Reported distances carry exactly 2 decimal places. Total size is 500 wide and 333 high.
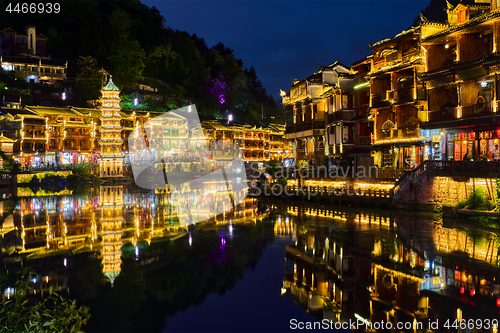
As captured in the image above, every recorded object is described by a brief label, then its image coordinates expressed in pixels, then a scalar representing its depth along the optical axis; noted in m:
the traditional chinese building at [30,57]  87.18
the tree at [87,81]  89.62
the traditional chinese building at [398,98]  34.50
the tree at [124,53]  94.75
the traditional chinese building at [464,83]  27.58
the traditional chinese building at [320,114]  44.97
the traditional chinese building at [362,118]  42.25
